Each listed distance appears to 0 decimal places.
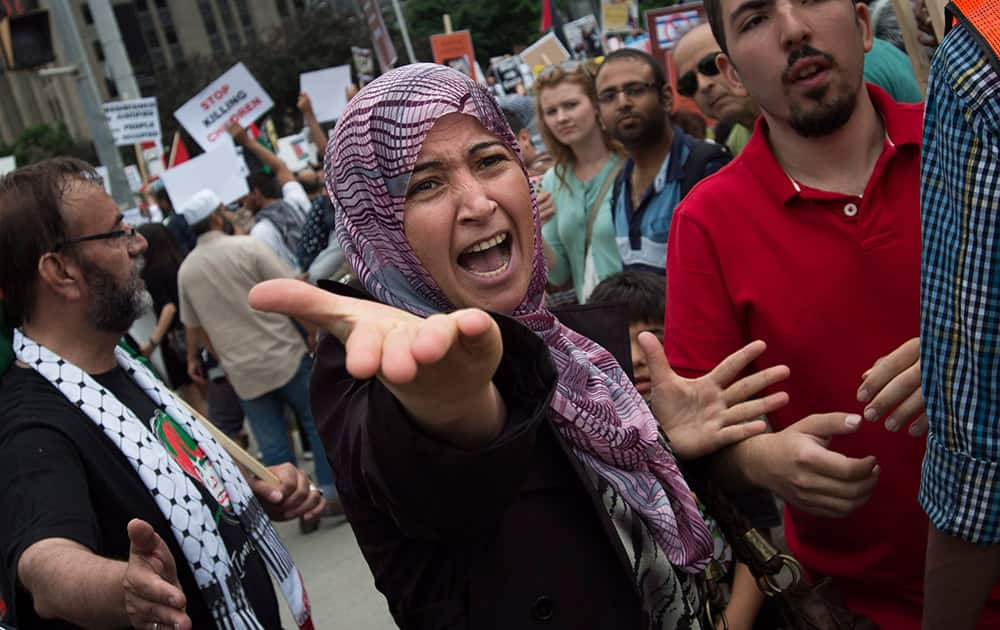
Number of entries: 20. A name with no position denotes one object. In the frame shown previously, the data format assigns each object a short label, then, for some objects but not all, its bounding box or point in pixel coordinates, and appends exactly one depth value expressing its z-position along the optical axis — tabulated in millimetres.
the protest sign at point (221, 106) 9203
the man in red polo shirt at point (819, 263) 1936
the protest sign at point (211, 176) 8336
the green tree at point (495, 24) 41312
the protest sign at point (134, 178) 18188
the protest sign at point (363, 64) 9980
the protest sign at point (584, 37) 12891
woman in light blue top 4801
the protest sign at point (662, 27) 8438
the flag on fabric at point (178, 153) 12211
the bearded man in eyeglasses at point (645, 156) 4012
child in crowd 2256
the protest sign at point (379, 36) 8898
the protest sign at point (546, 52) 9375
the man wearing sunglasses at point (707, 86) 4543
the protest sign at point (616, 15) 11148
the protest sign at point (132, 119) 11211
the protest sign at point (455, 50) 11453
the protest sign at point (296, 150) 15852
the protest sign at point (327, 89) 9062
